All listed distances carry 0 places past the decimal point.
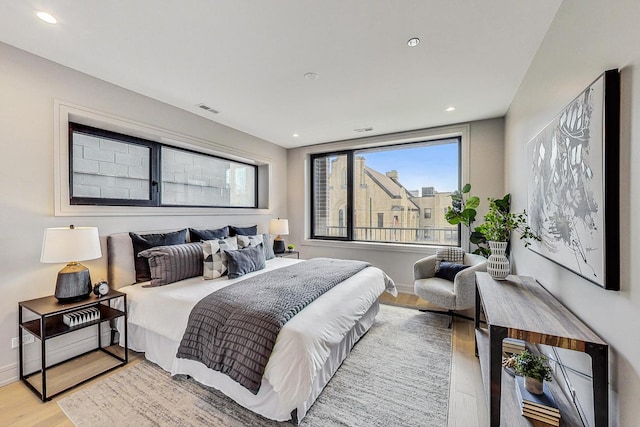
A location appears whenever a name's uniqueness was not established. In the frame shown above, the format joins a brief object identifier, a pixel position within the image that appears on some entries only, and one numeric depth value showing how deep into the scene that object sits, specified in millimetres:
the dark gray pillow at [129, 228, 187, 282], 2682
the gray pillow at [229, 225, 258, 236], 3900
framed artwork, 1084
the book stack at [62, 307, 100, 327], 2138
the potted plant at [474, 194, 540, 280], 2096
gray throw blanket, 1632
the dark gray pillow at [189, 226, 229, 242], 3303
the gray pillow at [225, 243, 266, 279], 2819
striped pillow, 2561
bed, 1607
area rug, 1723
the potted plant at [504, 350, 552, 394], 1442
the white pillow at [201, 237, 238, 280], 2770
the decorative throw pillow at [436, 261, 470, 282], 3277
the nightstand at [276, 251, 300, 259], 4400
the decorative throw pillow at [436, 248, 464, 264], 3545
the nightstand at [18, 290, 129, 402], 1968
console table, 1118
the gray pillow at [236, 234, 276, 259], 3347
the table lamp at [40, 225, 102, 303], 2010
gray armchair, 2875
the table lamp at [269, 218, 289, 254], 4566
